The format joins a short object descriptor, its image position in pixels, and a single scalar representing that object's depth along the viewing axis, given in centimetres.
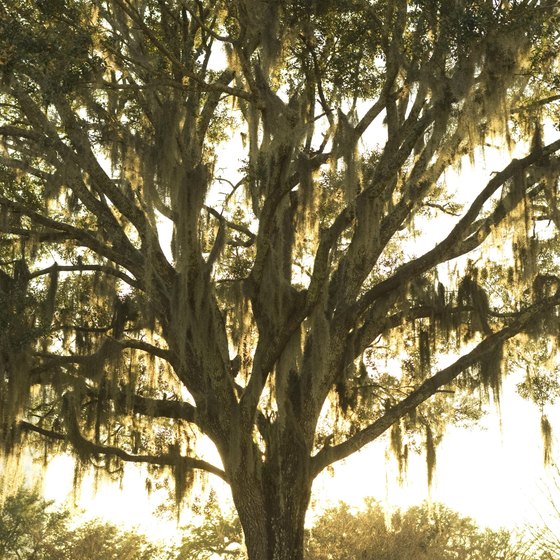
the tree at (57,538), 1973
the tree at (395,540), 1820
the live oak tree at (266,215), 784
